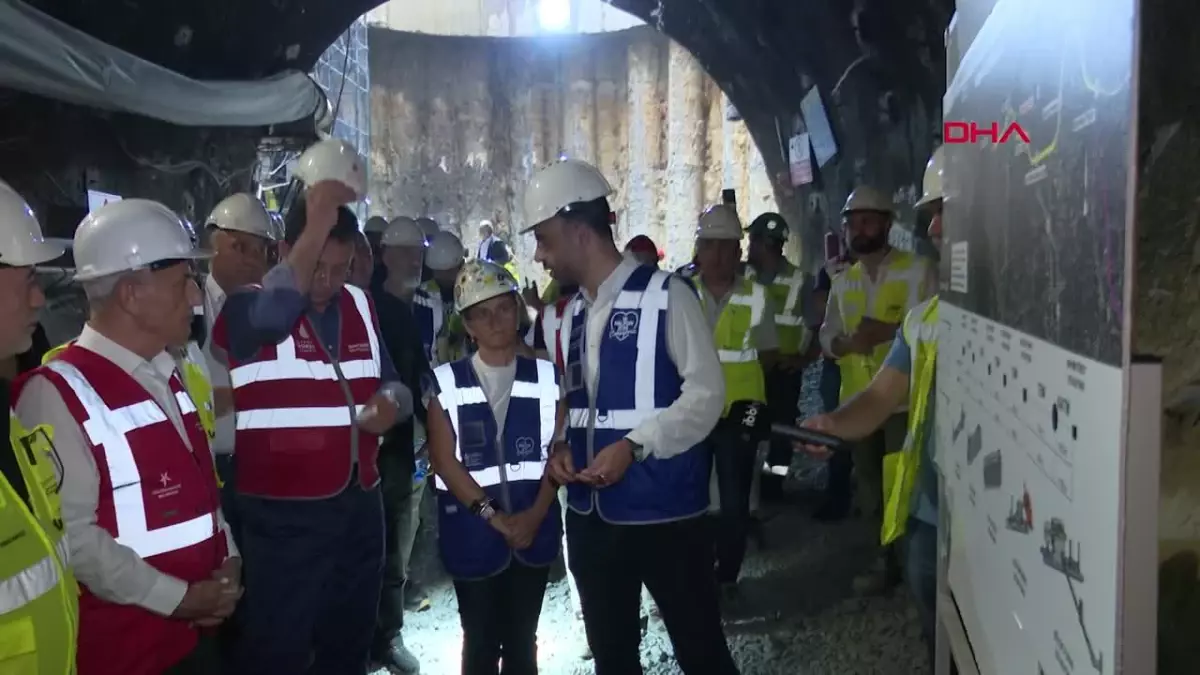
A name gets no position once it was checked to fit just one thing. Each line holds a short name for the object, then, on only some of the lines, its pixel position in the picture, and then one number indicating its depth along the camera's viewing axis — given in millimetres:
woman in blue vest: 3002
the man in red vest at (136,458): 1978
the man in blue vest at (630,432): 2678
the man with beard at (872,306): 4730
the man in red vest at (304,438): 2684
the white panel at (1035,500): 828
